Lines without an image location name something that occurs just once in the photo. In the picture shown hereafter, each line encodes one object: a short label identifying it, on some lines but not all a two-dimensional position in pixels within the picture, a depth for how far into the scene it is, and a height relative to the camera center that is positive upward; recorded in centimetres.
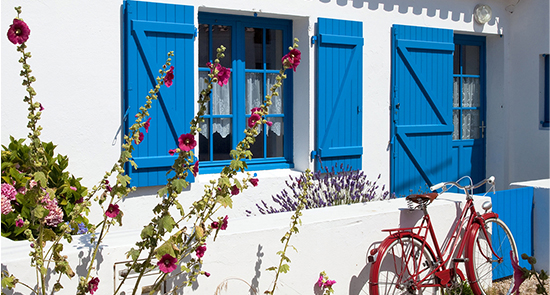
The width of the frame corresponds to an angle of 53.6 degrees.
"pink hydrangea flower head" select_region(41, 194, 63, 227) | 306 -44
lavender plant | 468 -54
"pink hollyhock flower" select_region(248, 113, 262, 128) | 244 +8
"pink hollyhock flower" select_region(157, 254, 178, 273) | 227 -52
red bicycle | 345 -82
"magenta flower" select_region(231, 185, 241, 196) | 243 -24
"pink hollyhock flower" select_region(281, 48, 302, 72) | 244 +35
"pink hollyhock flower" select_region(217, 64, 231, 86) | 237 +27
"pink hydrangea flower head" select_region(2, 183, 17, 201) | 304 -31
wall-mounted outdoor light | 706 +161
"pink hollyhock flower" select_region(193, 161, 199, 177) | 242 -14
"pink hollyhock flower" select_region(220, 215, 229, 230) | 257 -41
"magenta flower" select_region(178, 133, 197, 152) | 224 -2
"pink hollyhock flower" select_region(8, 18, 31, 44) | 204 +40
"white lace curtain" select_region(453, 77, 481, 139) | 734 +44
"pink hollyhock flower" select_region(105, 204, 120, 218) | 230 -32
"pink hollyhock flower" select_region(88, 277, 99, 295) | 233 -64
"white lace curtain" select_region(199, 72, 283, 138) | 555 +38
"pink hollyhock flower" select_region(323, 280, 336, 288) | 316 -85
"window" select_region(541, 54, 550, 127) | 734 +62
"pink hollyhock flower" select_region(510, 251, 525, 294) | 236 -61
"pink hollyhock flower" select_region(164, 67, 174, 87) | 242 +26
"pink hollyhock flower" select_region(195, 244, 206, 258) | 252 -53
